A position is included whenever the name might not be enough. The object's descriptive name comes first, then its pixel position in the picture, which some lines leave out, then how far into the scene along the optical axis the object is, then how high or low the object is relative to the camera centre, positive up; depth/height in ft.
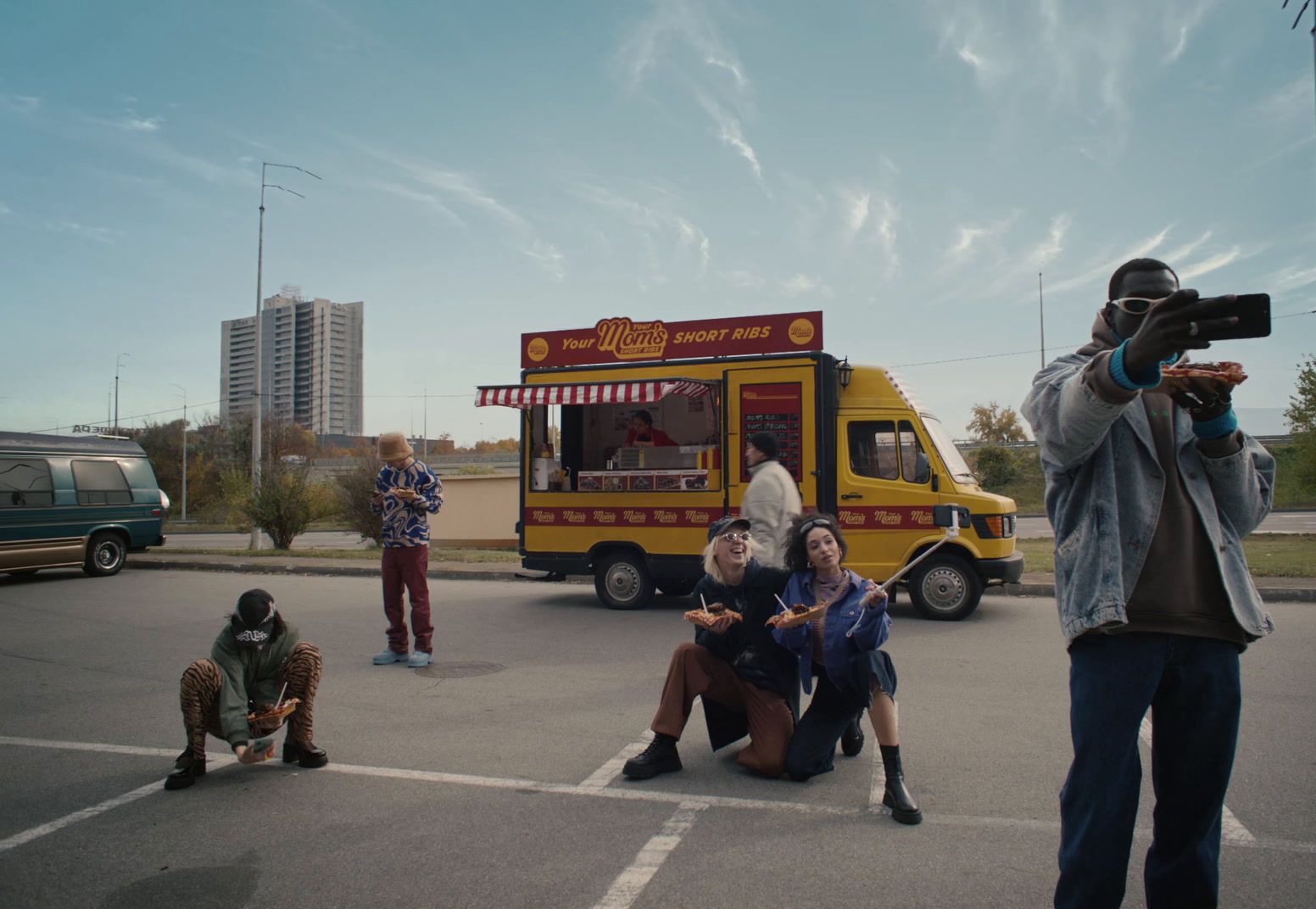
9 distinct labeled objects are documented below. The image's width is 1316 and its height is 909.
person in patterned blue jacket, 25.75 -1.38
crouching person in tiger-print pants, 15.24 -3.40
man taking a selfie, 7.58 -0.94
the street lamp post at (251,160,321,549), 75.41 +7.02
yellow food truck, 33.32 +1.07
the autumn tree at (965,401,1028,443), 203.10 +14.27
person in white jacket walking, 23.30 -0.42
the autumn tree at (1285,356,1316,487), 73.26 +5.31
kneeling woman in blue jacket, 14.65 -2.69
